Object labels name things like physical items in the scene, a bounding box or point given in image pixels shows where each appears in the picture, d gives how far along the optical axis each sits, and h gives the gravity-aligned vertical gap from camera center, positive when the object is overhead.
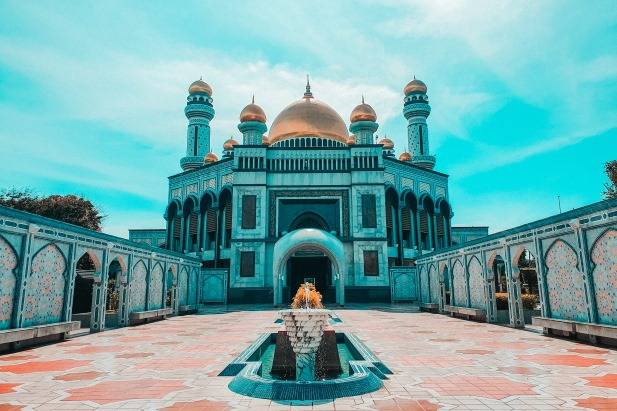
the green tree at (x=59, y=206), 28.08 +5.18
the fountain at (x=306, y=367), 5.14 -1.39
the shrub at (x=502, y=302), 16.66 -1.05
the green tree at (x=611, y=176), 24.72 +6.07
